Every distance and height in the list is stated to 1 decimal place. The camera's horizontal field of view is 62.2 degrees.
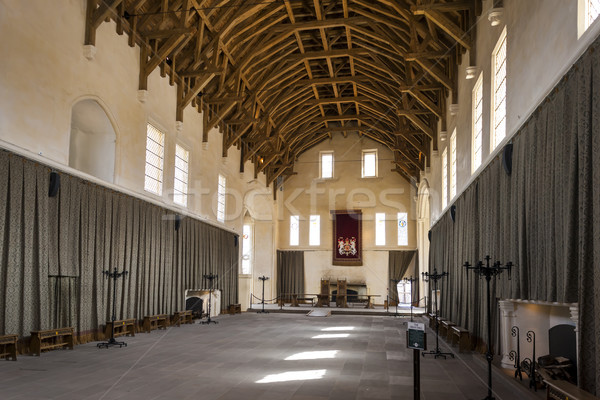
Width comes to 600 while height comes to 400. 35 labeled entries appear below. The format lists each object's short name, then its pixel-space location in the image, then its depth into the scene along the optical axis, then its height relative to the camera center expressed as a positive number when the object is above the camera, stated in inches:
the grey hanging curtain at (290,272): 1141.7 -102.9
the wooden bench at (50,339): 348.5 -85.4
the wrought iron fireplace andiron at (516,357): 268.7 -74.3
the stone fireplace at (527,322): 302.1 -58.0
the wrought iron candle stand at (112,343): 394.6 -93.7
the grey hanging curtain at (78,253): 348.8 -25.1
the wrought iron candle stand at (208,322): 625.9 -121.1
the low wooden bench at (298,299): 1038.1 -155.7
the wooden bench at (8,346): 321.4 -80.6
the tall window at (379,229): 1132.5 -1.1
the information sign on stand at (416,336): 184.9 -40.3
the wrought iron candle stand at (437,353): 360.9 -90.5
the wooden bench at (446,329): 456.8 -98.2
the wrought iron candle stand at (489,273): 226.6 -22.0
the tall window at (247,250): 1072.8 -50.4
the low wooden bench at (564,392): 173.5 -59.7
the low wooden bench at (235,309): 831.1 -138.5
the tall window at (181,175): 645.3 +67.8
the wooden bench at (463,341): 392.5 -88.1
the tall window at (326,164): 1171.9 +150.8
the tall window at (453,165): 599.2 +78.8
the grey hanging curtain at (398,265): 1106.1 -80.5
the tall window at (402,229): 1121.4 -0.6
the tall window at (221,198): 818.8 +48.6
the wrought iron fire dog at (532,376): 245.8 -72.7
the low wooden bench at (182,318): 603.8 -113.1
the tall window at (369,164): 1152.2 +149.2
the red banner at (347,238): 1128.8 -22.1
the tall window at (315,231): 1161.4 -7.6
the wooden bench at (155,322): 526.3 -105.8
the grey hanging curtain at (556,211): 194.9 +9.9
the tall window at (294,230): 1170.6 -5.6
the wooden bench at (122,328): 457.3 -97.5
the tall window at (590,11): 211.8 +95.5
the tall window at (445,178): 666.2 +70.8
